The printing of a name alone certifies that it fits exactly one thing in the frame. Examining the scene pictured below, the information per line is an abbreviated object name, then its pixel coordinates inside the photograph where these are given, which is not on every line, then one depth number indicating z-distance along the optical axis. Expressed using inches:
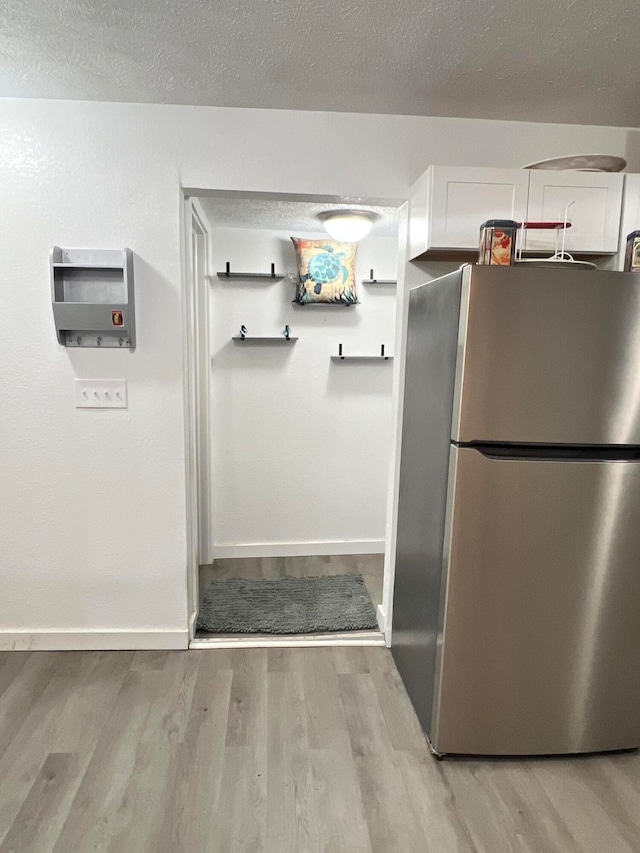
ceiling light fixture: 103.9
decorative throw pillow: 123.6
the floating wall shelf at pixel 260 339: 127.6
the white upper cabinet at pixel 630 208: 71.9
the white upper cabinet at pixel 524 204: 72.3
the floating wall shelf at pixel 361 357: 131.1
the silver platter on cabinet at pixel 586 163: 72.7
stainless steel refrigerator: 58.7
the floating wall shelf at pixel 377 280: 128.4
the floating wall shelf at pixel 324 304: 127.5
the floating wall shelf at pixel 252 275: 124.3
